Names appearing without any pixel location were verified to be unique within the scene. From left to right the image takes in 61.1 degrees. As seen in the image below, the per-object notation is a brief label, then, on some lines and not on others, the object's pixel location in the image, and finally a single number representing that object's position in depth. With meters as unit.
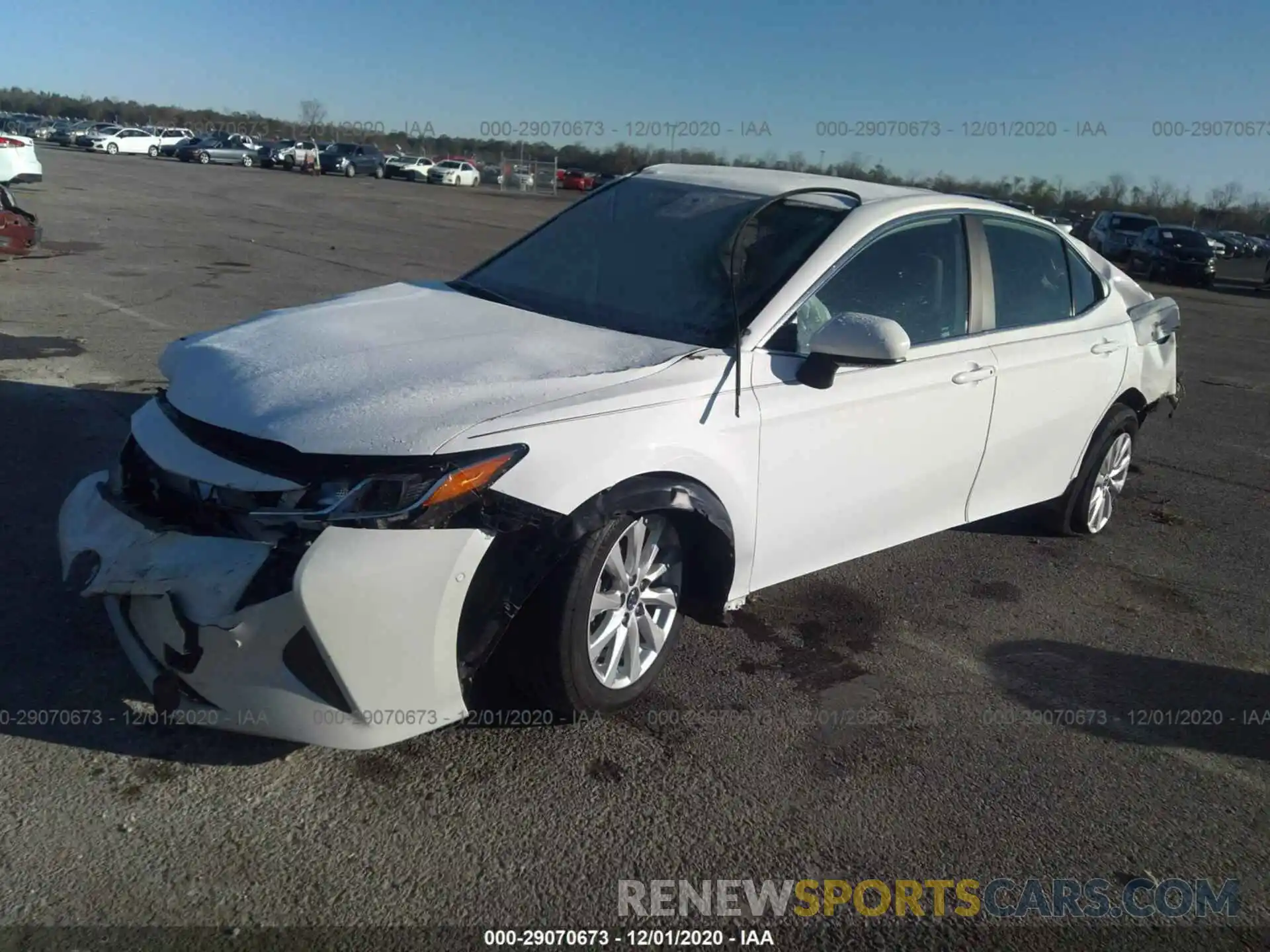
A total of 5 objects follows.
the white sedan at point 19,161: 18.14
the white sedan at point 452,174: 53.88
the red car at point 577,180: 56.09
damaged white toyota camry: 2.91
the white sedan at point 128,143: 54.84
